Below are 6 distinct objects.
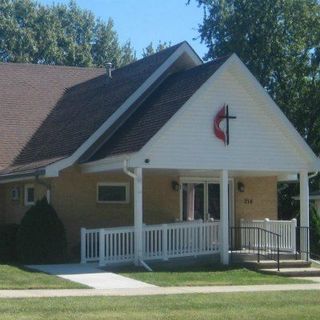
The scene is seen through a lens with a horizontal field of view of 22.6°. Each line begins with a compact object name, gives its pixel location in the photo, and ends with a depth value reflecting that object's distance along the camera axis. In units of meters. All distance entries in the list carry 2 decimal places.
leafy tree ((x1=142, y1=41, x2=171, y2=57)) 60.38
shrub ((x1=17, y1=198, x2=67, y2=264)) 21.91
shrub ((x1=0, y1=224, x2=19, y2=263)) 23.06
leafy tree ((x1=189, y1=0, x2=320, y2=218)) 39.00
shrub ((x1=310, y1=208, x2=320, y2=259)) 28.47
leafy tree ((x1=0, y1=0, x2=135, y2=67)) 51.16
